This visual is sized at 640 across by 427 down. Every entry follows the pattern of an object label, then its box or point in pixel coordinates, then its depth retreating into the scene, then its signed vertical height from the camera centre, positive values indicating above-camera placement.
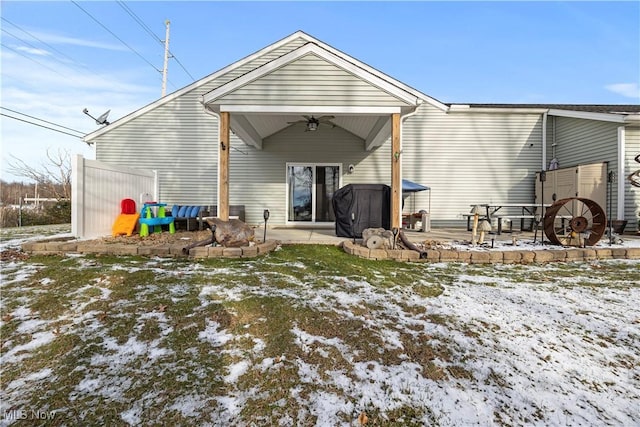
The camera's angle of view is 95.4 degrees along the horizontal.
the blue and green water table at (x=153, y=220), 6.66 -0.25
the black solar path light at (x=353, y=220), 6.13 -0.20
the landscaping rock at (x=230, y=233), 5.05 -0.41
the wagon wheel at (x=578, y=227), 5.73 -0.31
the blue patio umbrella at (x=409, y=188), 8.98 +0.73
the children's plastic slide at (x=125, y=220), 6.55 -0.26
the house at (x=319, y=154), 10.05 +1.95
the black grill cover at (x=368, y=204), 6.26 +0.14
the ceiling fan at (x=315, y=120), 8.18 +2.61
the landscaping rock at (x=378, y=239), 5.19 -0.51
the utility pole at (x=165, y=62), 16.56 +8.49
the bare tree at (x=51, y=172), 18.08 +2.33
